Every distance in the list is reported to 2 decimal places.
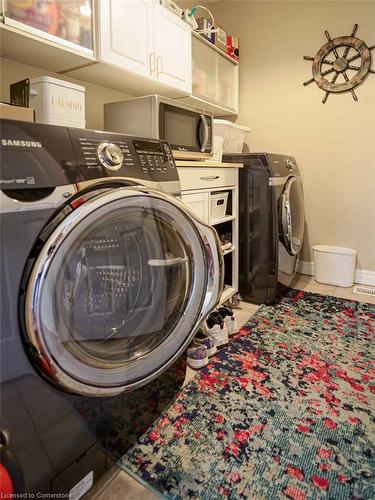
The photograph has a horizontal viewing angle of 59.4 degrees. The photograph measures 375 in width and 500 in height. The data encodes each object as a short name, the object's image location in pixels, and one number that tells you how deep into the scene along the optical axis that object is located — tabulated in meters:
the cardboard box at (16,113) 1.01
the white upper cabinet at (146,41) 1.67
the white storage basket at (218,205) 2.10
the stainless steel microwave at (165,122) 1.71
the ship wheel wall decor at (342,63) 2.65
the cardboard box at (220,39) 2.72
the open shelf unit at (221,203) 1.82
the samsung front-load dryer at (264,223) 2.33
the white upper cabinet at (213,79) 2.57
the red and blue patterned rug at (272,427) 1.03
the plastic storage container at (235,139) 2.60
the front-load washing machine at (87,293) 0.72
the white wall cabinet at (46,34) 1.32
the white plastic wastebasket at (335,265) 2.80
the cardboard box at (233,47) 2.98
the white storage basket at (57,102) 1.29
